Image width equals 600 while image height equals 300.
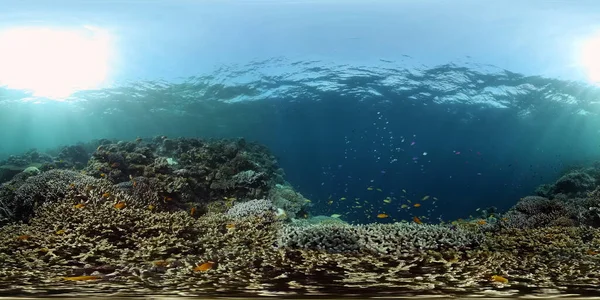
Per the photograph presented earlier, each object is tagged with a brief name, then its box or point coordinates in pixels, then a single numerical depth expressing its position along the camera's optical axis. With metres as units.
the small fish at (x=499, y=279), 3.73
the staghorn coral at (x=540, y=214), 5.27
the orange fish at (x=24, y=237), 4.72
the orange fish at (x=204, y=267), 4.02
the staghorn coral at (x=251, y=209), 5.36
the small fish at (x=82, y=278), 3.83
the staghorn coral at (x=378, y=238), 4.41
